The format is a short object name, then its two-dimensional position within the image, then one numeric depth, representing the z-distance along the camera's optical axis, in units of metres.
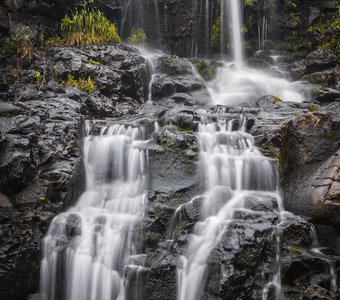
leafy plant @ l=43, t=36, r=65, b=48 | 13.55
